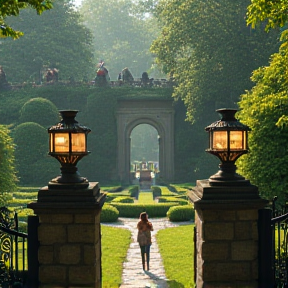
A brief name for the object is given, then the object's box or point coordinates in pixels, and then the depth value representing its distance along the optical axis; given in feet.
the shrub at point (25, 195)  83.92
